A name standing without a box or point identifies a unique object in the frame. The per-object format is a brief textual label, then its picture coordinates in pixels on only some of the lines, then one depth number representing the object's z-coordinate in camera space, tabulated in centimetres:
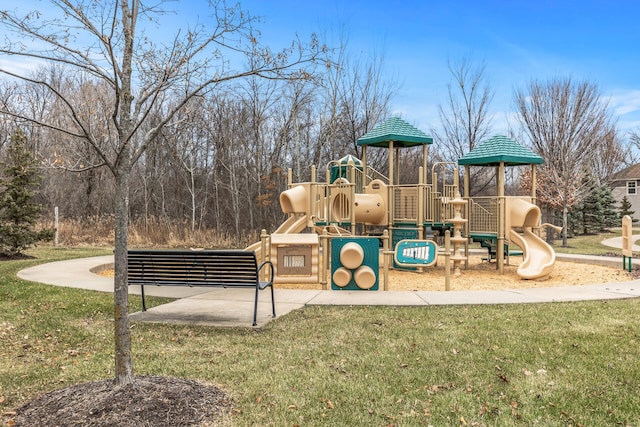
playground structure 1296
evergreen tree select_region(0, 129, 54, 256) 1556
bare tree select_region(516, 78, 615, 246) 2661
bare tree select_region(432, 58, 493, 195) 2866
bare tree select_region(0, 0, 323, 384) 350
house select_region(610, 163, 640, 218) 4900
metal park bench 638
